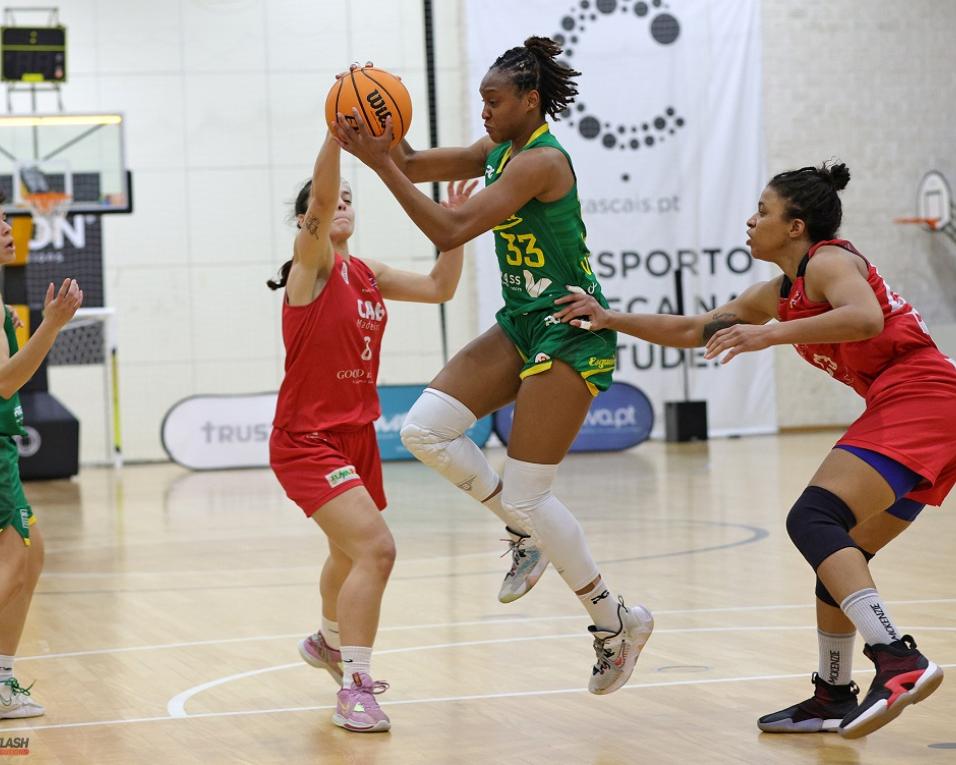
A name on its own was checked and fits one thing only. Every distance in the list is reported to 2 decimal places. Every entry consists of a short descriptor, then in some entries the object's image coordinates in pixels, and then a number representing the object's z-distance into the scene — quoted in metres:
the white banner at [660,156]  33.05
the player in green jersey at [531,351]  7.86
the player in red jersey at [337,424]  7.99
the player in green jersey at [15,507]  7.70
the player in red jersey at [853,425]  6.70
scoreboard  28.70
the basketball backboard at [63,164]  28.45
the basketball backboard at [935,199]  34.38
